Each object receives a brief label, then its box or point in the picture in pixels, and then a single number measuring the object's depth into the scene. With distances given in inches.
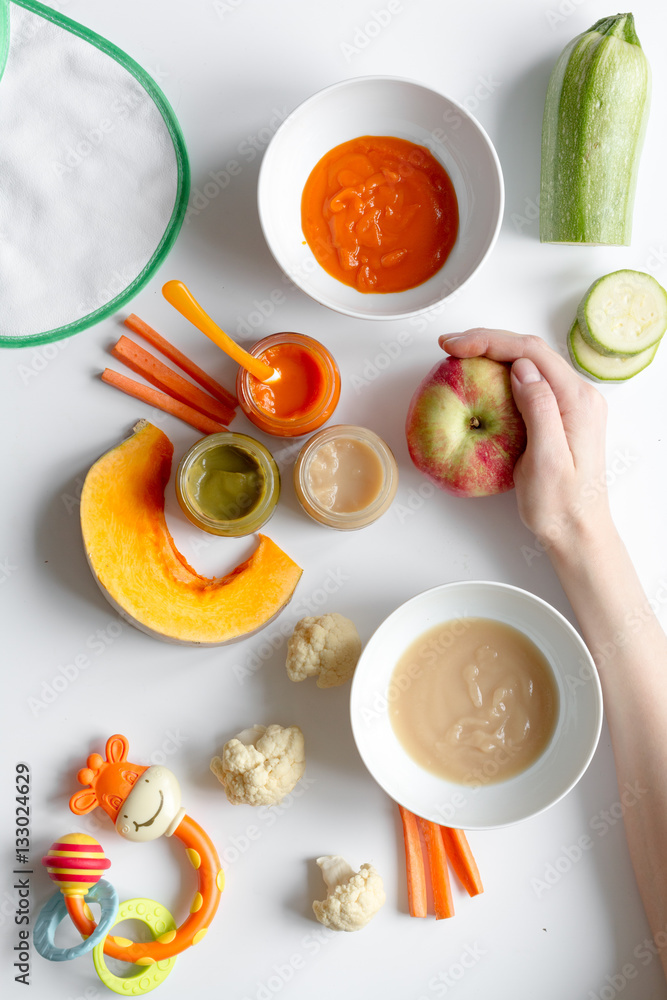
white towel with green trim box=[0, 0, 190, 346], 31.9
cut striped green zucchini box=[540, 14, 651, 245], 30.8
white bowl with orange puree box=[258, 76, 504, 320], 30.4
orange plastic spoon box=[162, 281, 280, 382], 29.5
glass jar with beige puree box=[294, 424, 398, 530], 31.2
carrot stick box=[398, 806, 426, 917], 31.4
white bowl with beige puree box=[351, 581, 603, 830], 30.1
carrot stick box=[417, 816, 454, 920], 31.4
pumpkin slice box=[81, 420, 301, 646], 30.9
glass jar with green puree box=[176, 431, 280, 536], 30.8
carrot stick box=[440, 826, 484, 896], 31.4
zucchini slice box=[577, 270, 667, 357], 31.4
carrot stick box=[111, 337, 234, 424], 31.8
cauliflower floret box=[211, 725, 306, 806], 30.7
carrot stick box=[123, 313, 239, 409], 31.8
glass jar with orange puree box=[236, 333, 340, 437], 31.1
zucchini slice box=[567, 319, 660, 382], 31.8
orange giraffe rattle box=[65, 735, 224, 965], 30.8
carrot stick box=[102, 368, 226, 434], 31.8
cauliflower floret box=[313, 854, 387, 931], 30.8
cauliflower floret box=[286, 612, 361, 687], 31.0
